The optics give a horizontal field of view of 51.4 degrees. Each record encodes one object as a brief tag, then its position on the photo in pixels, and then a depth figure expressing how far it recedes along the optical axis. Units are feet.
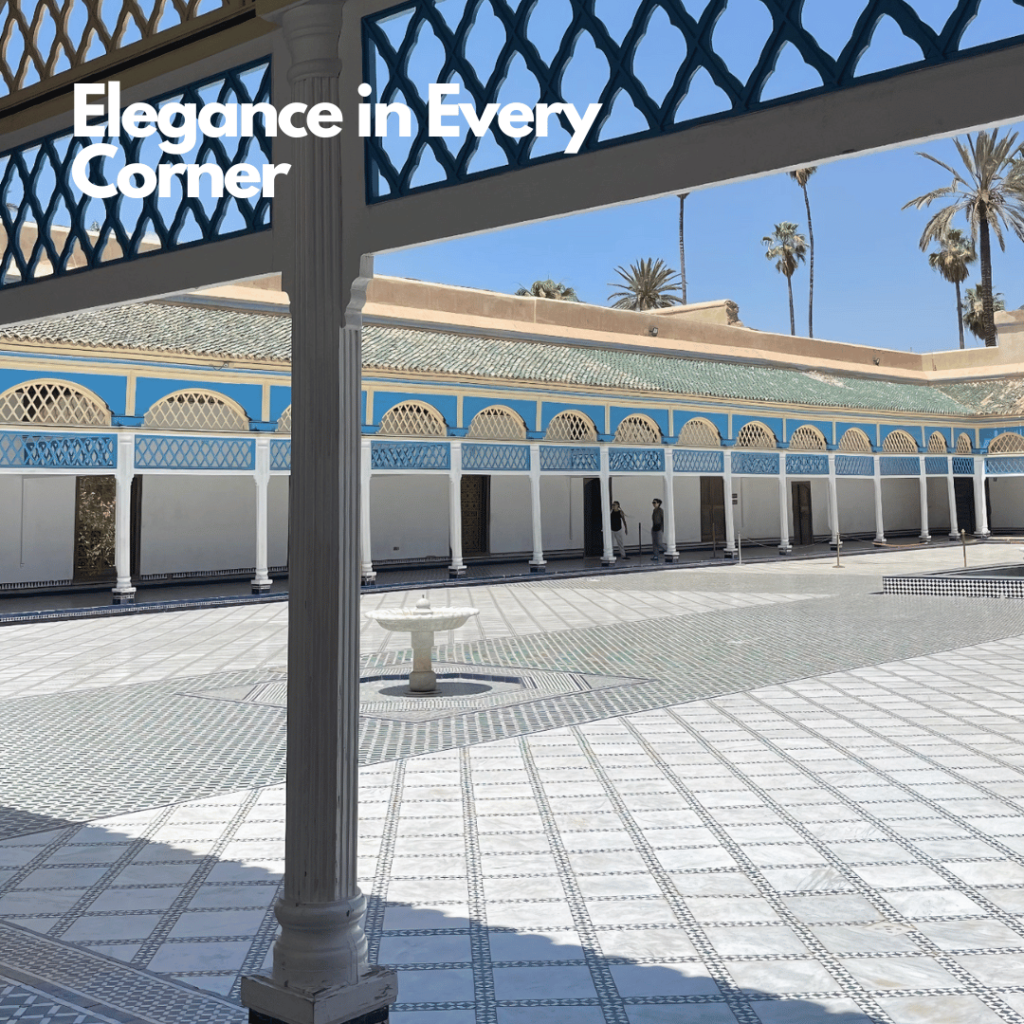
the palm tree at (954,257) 135.44
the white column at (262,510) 44.91
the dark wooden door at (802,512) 80.38
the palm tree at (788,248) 148.36
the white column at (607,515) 58.44
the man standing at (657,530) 63.41
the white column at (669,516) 61.67
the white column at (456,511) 51.67
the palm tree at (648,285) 139.33
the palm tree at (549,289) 135.33
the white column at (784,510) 68.18
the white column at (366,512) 46.88
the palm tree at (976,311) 123.35
